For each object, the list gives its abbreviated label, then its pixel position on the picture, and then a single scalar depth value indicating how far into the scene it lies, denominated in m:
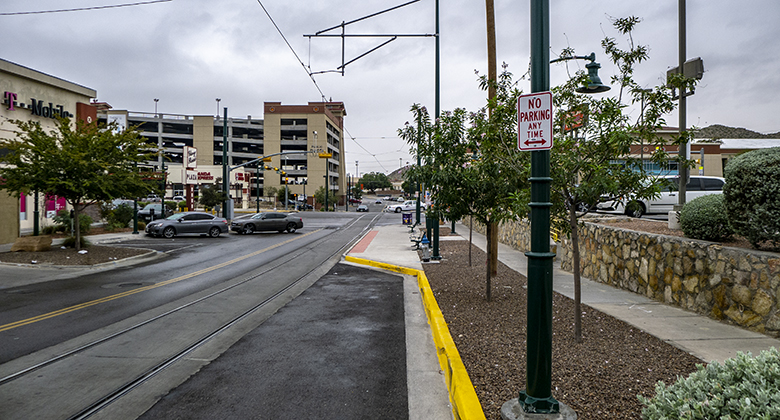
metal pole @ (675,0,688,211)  9.56
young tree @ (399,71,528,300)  7.42
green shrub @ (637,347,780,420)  2.30
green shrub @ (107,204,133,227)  29.44
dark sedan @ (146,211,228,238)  25.53
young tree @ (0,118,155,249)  15.14
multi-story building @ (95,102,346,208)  96.06
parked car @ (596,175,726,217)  19.09
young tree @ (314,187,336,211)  78.44
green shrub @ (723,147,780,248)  5.87
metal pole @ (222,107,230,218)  32.88
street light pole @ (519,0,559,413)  3.69
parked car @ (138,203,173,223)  35.41
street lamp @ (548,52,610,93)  7.82
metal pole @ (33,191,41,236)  21.53
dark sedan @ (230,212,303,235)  28.75
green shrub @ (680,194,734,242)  7.46
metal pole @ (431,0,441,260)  14.80
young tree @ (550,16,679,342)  5.46
